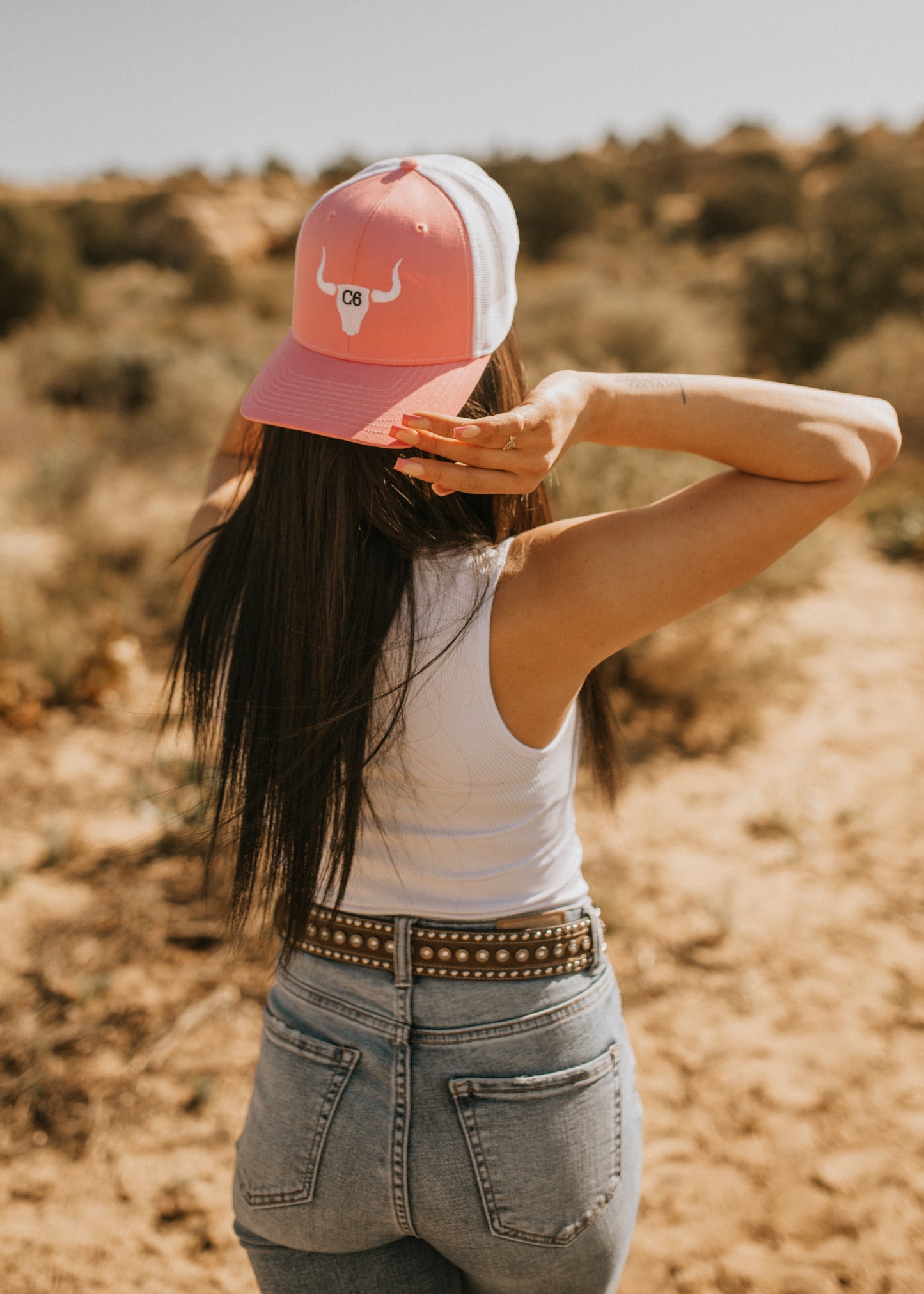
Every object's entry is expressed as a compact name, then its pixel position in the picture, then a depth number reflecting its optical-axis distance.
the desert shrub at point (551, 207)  20.56
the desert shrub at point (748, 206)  20.41
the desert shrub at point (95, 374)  8.80
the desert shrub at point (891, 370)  7.84
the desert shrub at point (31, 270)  13.20
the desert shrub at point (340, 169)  29.89
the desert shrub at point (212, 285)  15.05
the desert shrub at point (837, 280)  10.57
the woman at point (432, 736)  0.87
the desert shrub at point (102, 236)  22.22
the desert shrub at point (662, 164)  28.66
